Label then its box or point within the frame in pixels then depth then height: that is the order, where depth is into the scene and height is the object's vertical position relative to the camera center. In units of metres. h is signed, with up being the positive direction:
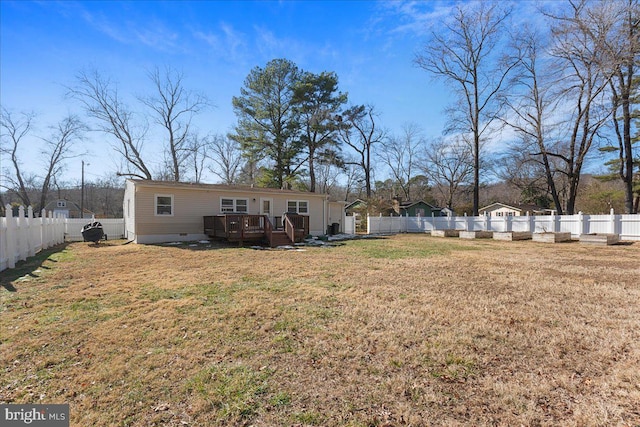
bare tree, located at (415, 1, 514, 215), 22.89 +11.96
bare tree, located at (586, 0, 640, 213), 15.79 +8.17
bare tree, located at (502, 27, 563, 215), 21.14 +7.58
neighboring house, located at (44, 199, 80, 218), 47.09 +2.16
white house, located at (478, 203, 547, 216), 36.62 +0.54
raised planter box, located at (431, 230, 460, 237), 19.78 -1.20
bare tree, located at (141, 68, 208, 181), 24.88 +8.32
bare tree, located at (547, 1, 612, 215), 16.90 +8.26
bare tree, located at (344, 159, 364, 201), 36.94 +4.72
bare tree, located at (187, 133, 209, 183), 29.36 +6.55
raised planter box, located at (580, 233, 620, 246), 13.65 -1.21
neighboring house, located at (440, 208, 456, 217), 31.34 +0.27
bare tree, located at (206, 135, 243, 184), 34.78 +6.01
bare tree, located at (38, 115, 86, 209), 32.34 +6.61
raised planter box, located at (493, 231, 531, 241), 16.34 -1.20
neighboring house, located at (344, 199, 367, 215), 30.10 +0.96
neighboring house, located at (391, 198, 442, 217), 31.08 +0.64
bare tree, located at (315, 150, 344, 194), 26.81 +5.10
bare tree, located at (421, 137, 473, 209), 35.25 +5.76
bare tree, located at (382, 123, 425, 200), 38.69 +5.97
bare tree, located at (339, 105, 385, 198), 28.88 +8.65
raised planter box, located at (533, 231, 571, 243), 14.91 -1.20
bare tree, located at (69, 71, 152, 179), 23.45 +6.97
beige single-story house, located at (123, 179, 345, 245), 13.57 +0.51
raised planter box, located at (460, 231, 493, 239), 17.92 -1.19
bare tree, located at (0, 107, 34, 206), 31.66 +4.55
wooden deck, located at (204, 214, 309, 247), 13.26 -0.52
